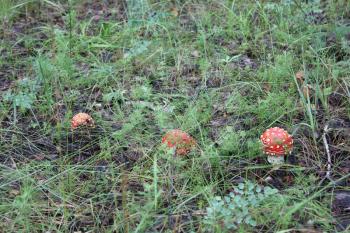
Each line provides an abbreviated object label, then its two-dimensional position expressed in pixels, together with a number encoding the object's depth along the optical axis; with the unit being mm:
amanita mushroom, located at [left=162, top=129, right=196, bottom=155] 3131
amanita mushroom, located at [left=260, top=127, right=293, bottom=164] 3068
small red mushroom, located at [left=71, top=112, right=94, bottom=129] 3514
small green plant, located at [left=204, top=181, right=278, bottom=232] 2617
